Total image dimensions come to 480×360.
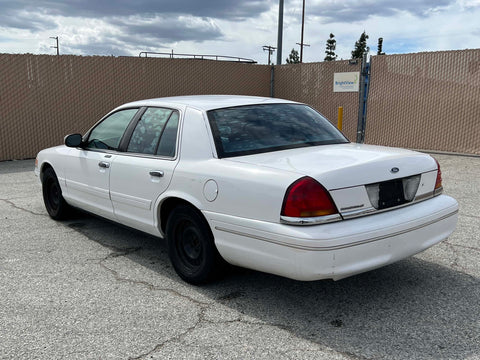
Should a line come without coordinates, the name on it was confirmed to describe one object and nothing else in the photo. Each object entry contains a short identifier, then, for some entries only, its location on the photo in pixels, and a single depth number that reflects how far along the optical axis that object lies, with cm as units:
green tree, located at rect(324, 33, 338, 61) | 7250
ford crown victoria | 306
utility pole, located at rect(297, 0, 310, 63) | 5072
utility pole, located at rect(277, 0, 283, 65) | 1777
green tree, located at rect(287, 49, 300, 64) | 7631
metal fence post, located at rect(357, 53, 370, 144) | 1326
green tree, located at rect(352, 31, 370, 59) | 6588
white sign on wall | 1354
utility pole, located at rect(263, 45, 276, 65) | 5733
